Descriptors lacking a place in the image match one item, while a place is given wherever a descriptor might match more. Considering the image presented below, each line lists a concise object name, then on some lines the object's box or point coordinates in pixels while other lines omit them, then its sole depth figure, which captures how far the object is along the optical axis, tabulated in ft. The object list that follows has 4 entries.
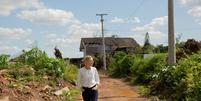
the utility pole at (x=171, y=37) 36.18
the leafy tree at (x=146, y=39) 214.69
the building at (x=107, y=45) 129.49
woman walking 16.93
